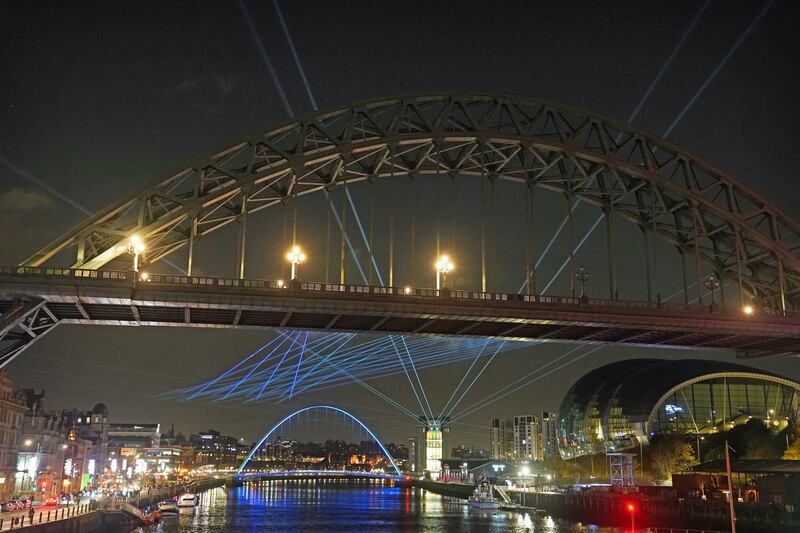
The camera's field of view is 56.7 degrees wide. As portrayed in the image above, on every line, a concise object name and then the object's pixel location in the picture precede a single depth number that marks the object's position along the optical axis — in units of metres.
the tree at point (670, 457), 108.44
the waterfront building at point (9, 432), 77.19
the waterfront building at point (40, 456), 86.12
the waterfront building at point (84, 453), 109.80
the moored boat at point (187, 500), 113.55
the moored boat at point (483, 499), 122.94
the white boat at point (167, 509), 94.63
